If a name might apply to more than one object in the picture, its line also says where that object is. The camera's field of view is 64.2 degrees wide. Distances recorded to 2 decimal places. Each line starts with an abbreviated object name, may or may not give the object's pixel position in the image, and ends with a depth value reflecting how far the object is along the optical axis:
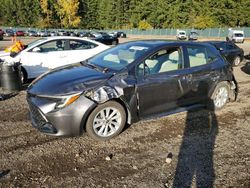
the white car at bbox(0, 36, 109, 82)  6.47
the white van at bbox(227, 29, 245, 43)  28.26
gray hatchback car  3.19
